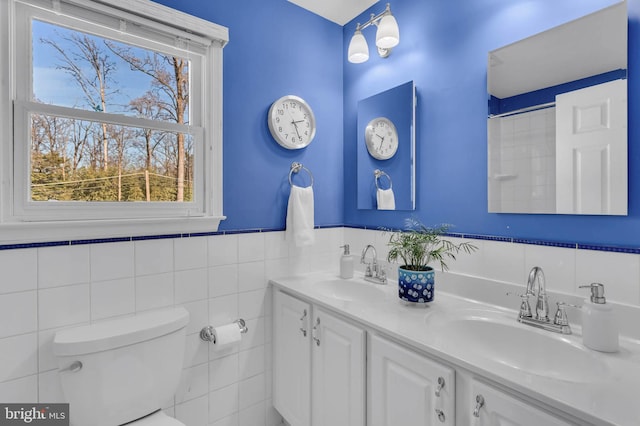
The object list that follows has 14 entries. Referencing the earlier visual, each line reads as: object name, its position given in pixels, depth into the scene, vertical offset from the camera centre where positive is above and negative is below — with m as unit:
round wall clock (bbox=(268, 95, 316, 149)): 1.83 +0.54
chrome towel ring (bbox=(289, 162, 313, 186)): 1.93 +0.27
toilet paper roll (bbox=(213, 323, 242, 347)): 1.57 -0.62
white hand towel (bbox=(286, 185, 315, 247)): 1.83 -0.04
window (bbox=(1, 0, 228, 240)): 1.24 +0.44
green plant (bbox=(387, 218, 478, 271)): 1.43 -0.17
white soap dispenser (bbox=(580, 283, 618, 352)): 0.94 -0.34
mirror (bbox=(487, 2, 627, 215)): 1.08 +0.35
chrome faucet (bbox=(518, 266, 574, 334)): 1.11 -0.36
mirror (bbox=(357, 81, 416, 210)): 1.76 +0.37
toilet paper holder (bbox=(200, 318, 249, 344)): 1.59 -0.62
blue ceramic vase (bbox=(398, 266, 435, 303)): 1.34 -0.32
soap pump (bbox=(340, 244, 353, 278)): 1.88 -0.33
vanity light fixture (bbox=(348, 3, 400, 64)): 1.61 +0.93
